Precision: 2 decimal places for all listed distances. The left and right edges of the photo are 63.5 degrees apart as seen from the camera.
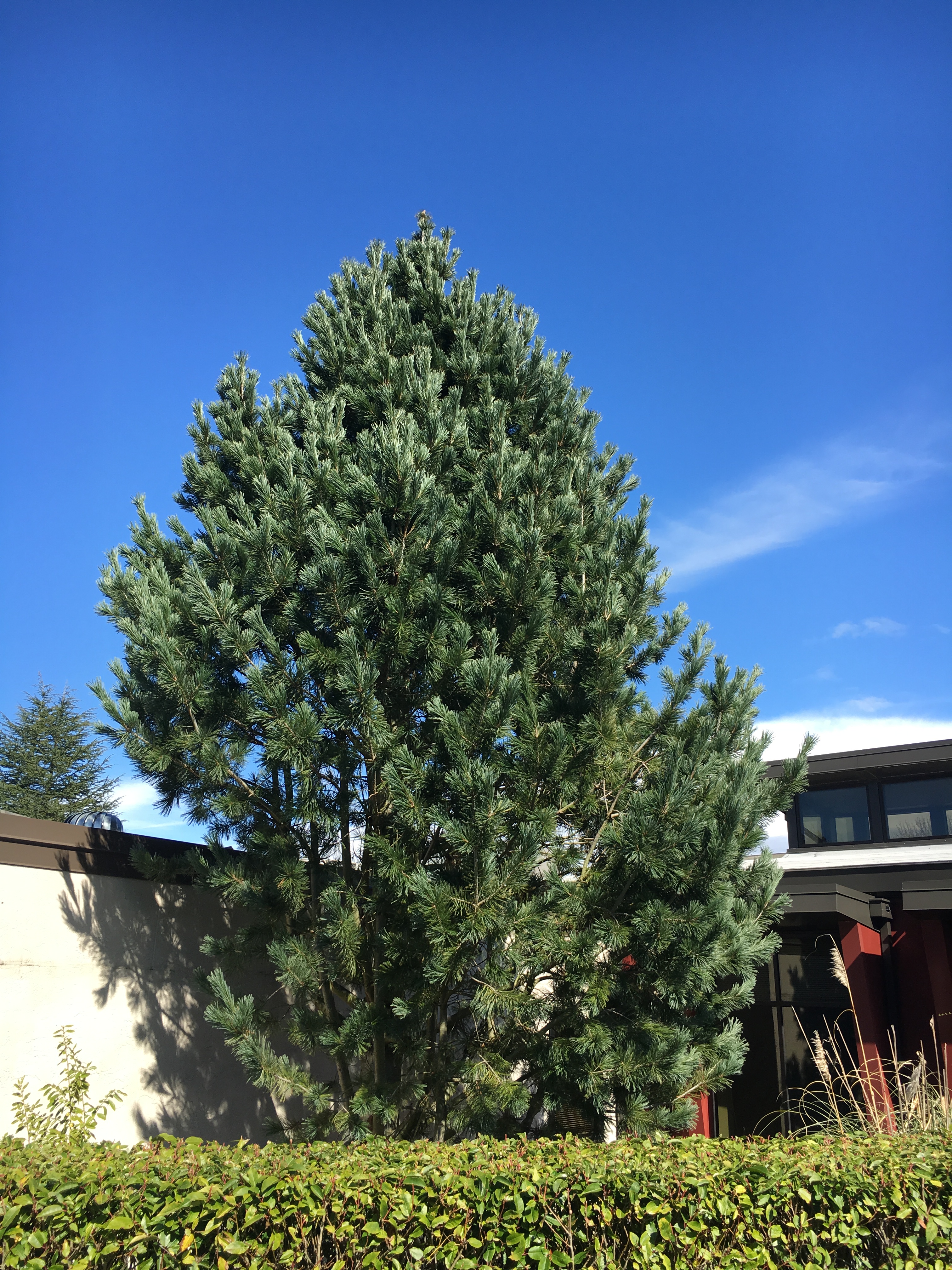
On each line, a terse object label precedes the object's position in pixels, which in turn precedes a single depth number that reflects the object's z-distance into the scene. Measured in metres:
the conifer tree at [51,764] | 23.12
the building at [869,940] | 6.62
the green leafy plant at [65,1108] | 3.79
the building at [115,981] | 4.75
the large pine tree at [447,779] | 3.95
